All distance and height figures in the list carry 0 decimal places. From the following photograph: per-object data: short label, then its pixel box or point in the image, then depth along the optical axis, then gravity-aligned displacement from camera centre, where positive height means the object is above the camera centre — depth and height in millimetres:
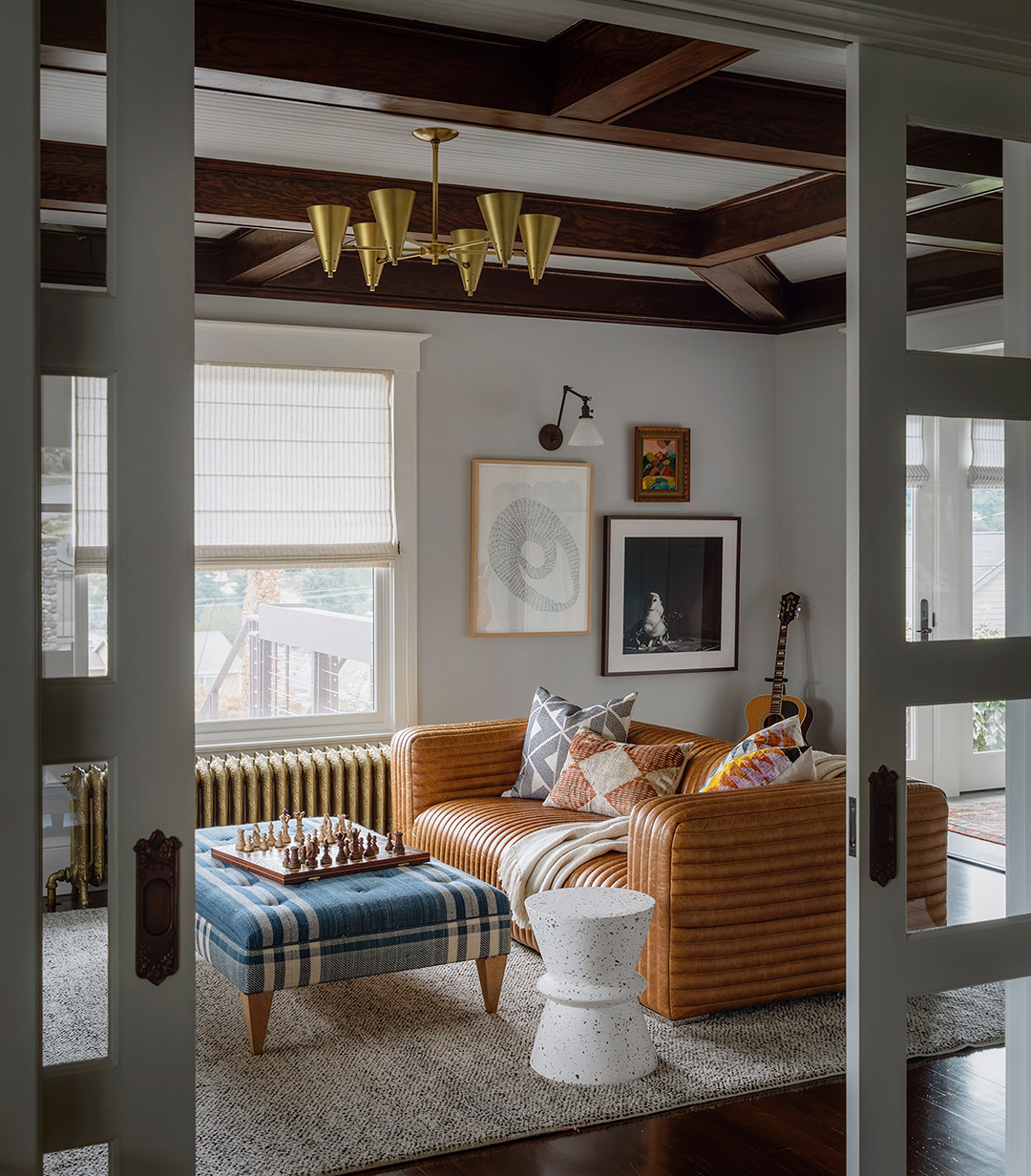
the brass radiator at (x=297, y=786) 5262 -918
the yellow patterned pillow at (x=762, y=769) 4047 -638
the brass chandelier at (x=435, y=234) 3500 +1092
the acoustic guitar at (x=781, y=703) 6398 -645
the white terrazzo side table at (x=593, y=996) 3305 -1175
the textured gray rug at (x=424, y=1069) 2906 -1384
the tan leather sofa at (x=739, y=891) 3650 -977
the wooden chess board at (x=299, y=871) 3854 -940
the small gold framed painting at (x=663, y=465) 6375 +654
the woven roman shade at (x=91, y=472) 1419 +137
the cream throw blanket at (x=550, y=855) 4184 -975
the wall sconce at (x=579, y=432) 5785 +769
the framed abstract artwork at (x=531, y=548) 6023 +189
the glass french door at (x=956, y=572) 1948 +23
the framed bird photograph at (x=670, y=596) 6348 -58
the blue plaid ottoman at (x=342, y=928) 3443 -1042
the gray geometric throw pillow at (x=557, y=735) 5086 -651
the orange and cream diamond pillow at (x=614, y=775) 4758 -777
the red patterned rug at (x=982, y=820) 2027 -409
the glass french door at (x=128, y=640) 1366 -66
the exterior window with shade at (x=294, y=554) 5469 +149
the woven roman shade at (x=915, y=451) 1916 +219
